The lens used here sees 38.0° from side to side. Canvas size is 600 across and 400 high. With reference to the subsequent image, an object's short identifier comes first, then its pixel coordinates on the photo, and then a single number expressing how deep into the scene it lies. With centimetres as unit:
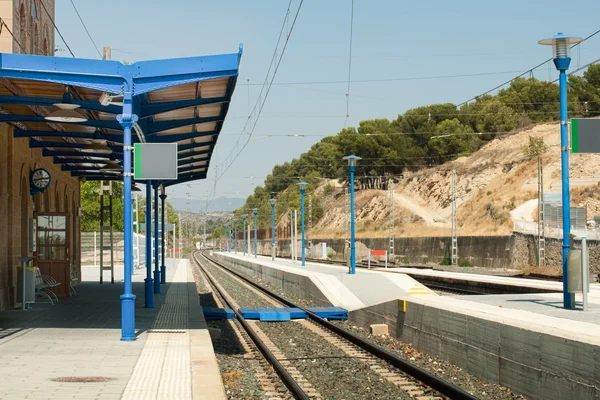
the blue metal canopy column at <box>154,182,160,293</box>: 2592
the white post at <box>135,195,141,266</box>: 4847
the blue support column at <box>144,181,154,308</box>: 2080
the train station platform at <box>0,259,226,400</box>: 896
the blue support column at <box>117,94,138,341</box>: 1365
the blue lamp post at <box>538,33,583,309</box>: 1419
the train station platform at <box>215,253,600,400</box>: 924
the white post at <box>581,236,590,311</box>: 1333
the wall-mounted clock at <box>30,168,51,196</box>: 2202
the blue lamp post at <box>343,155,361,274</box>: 2957
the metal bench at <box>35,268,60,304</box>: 2090
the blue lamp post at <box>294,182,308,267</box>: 4391
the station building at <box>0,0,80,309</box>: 1917
